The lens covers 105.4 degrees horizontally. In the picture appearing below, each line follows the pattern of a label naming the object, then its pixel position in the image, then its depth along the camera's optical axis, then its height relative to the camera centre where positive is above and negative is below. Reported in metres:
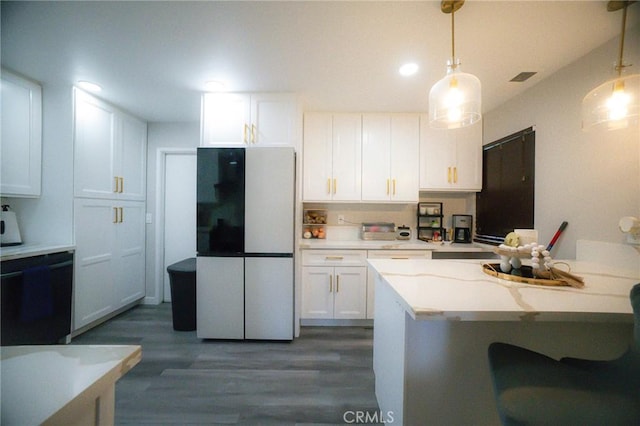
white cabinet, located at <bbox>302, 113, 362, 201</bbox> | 2.88 +0.66
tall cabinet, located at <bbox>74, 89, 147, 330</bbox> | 2.38 +0.03
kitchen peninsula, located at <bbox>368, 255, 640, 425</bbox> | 0.99 -0.57
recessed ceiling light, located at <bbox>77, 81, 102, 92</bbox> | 2.29 +1.20
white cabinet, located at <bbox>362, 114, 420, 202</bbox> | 2.89 +0.68
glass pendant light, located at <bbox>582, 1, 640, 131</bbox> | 1.16 +0.56
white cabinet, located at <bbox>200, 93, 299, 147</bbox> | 2.45 +0.95
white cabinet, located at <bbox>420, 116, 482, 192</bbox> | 2.91 +0.66
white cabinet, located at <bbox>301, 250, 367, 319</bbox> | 2.61 -0.78
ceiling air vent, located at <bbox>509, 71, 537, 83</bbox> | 2.04 +1.19
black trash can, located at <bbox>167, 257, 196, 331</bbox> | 2.52 -0.90
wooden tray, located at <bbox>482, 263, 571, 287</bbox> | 1.11 -0.30
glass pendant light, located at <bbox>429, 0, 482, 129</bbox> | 1.29 +0.64
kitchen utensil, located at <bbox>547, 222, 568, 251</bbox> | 1.94 -0.14
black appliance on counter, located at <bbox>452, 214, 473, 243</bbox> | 3.02 -0.19
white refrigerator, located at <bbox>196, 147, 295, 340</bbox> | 2.28 -0.29
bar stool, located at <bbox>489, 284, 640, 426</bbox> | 0.71 -0.57
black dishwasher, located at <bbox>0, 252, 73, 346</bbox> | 1.78 -0.71
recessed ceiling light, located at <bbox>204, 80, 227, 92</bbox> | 2.25 +1.19
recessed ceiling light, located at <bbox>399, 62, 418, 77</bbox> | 1.93 +1.17
